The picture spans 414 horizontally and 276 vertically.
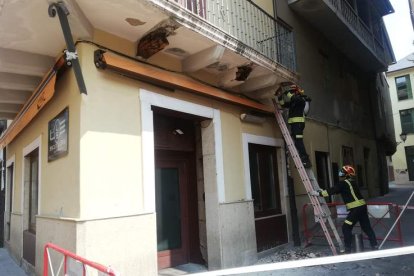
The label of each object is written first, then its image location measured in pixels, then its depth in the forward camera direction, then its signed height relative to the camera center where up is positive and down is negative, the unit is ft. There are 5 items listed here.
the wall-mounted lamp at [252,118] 25.06 +4.59
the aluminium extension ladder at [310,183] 24.26 -0.20
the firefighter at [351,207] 23.65 -1.91
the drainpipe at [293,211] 27.78 -2.32
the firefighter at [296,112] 26.91 +5.26
